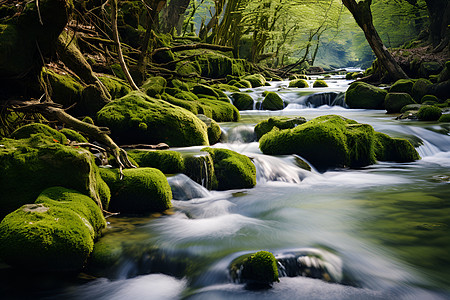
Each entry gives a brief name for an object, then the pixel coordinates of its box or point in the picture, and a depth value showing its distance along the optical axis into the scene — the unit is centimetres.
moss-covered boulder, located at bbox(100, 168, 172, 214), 407
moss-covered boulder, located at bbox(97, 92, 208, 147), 598
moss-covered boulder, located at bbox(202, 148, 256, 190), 537
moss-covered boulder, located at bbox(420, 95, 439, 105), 1267
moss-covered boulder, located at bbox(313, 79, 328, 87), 2092
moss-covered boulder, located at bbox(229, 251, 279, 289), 271
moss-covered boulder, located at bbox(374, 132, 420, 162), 740
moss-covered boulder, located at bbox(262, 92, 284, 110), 1455
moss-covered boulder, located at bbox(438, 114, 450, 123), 963
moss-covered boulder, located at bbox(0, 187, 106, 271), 254
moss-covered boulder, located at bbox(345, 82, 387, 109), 1386
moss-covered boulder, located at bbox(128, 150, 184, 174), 505
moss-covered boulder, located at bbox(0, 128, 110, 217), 331
